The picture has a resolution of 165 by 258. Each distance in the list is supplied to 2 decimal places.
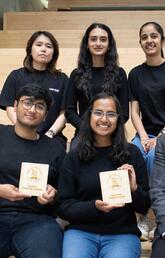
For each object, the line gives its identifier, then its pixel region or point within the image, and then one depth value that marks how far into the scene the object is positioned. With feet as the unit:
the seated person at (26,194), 6.84
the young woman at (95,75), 9.29
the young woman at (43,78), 9.52
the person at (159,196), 6.54
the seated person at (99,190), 6.77
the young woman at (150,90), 9.27
